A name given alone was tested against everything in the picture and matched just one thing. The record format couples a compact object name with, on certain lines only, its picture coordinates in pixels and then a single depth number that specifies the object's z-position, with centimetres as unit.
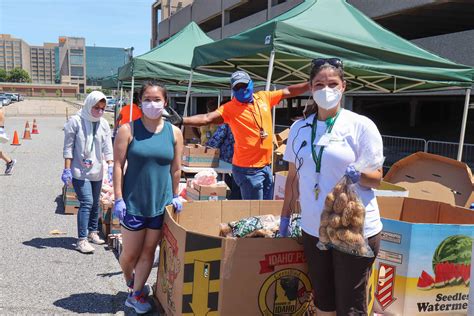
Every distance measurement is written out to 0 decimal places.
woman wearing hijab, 505
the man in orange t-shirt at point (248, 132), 461
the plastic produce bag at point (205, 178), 617
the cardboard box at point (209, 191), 599
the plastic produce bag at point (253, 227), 330
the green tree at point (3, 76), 15662
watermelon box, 325
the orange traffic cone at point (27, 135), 1902
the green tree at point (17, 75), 15600
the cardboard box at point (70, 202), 689
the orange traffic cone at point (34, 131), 2211
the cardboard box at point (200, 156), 796
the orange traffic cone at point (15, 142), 1630
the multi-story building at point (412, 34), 1662
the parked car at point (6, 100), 6296
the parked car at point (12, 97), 7658
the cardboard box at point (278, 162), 820
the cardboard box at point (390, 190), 427
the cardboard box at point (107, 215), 544
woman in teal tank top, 336
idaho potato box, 276
